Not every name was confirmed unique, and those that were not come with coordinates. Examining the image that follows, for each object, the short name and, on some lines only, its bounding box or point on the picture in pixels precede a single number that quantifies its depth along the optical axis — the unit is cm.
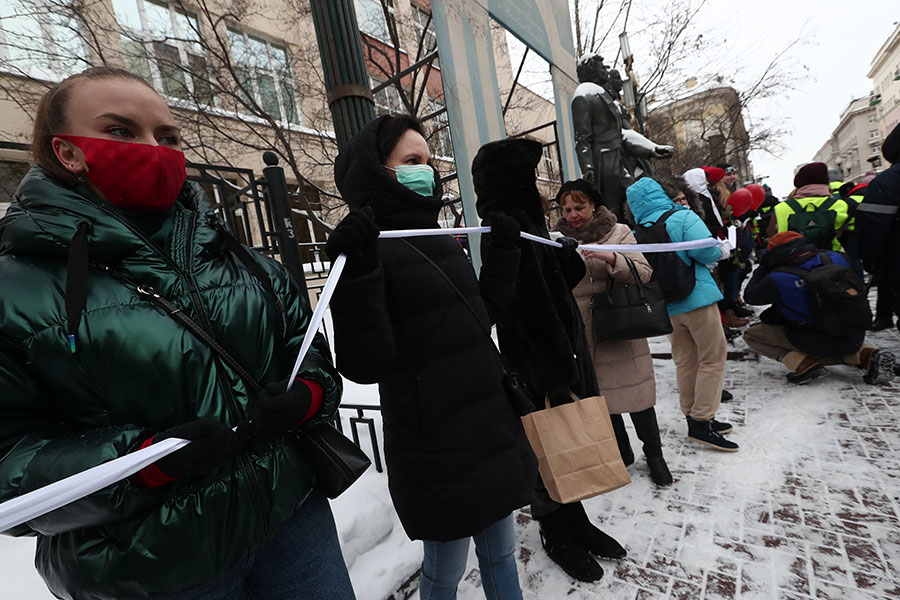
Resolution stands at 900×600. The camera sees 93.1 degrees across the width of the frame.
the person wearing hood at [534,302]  200
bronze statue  520
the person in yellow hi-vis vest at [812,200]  496
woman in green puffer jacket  89
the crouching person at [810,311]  390
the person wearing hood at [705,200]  452
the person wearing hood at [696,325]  318
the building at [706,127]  1291
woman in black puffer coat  147
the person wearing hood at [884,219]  392
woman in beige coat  281
